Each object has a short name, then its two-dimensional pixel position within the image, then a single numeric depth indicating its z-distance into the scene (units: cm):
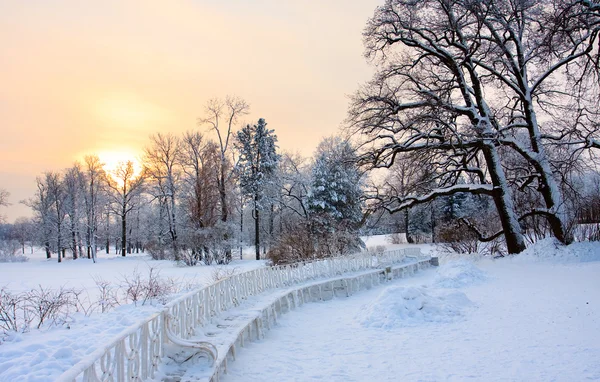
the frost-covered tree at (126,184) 4156
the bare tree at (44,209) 4434
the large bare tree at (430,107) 1650
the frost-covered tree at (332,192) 3200
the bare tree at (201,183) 2875
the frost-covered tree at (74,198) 4191
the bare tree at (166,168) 3678
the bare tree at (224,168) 3241
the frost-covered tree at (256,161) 3600
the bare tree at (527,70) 1502
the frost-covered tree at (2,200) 4332
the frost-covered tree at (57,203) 4147
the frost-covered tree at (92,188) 4131
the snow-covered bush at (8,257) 3939
